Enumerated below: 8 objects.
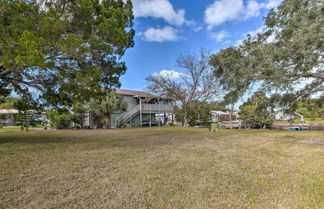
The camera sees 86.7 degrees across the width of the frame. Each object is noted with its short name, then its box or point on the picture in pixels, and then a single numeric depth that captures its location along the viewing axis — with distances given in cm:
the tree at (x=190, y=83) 1908
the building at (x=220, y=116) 2896
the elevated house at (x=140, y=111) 2200
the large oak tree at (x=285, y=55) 775
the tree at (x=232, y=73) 1071
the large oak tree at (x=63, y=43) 566
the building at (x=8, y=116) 2423
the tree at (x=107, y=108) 1936
